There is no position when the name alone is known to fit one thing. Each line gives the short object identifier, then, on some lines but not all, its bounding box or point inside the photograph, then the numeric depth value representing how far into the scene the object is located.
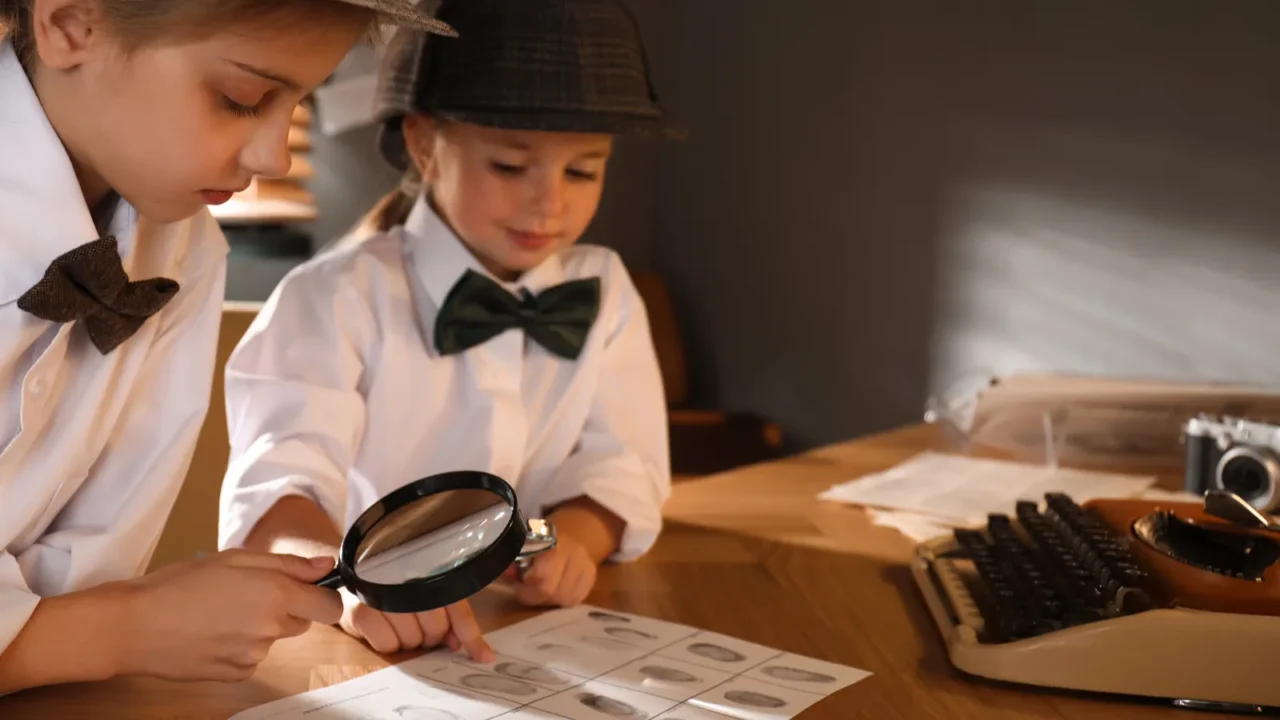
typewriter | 0.88
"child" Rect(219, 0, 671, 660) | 1.24
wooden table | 0.86
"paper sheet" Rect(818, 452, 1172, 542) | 1.48
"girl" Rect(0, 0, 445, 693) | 0.83
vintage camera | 1.50
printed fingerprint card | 0.83
